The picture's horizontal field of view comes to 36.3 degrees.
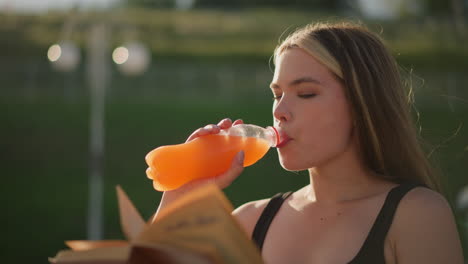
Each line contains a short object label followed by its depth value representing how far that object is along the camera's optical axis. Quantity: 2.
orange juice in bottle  2.07
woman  1.81
